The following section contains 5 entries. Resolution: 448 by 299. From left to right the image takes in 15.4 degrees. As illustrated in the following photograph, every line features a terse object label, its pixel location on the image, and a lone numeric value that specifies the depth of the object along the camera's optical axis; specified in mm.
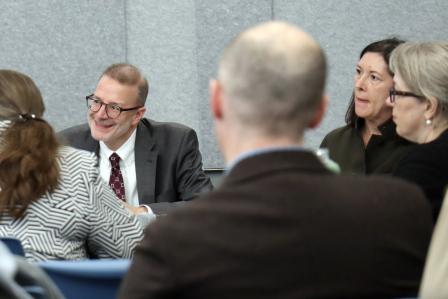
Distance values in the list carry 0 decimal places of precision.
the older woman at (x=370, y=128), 7208
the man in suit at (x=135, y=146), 7305
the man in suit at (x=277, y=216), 2774
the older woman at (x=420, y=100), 5617
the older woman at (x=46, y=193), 4869
